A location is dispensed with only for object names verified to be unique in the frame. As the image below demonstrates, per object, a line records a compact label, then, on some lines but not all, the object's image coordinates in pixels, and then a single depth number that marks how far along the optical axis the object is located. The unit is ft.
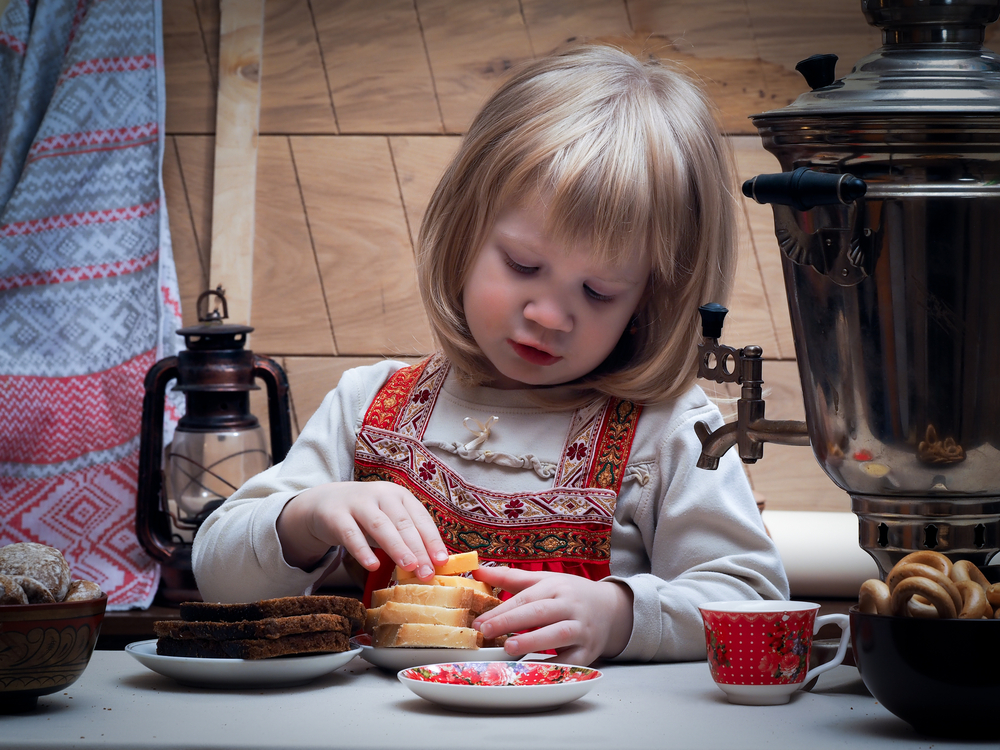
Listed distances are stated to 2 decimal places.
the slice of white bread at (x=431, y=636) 5.69
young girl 6.45
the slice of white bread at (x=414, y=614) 5.72
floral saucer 5.19
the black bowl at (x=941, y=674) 4.99
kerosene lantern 8.20
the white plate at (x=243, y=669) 5.43
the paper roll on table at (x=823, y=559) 8.03
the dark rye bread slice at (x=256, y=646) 5.44
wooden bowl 5.16
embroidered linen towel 8.97
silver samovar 5.17
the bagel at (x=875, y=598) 5.18
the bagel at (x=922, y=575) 5.10
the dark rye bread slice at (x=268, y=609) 5.53
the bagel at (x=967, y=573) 5.15
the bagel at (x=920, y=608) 5.10
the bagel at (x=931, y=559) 5.15
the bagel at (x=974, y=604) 5.07
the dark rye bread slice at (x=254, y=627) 5.45
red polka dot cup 5.35
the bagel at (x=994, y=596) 5.11
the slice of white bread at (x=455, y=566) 5.94
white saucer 5.66
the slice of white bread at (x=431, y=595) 5.78
